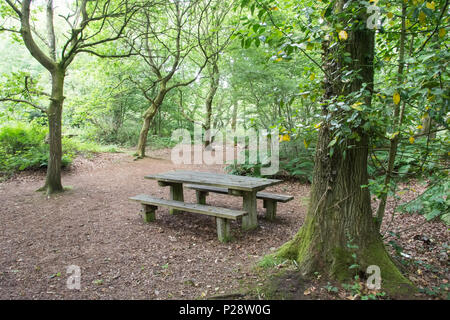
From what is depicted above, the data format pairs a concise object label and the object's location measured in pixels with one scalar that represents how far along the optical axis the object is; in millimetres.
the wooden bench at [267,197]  4823
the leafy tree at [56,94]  6209
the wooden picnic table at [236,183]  4309
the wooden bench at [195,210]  4027
